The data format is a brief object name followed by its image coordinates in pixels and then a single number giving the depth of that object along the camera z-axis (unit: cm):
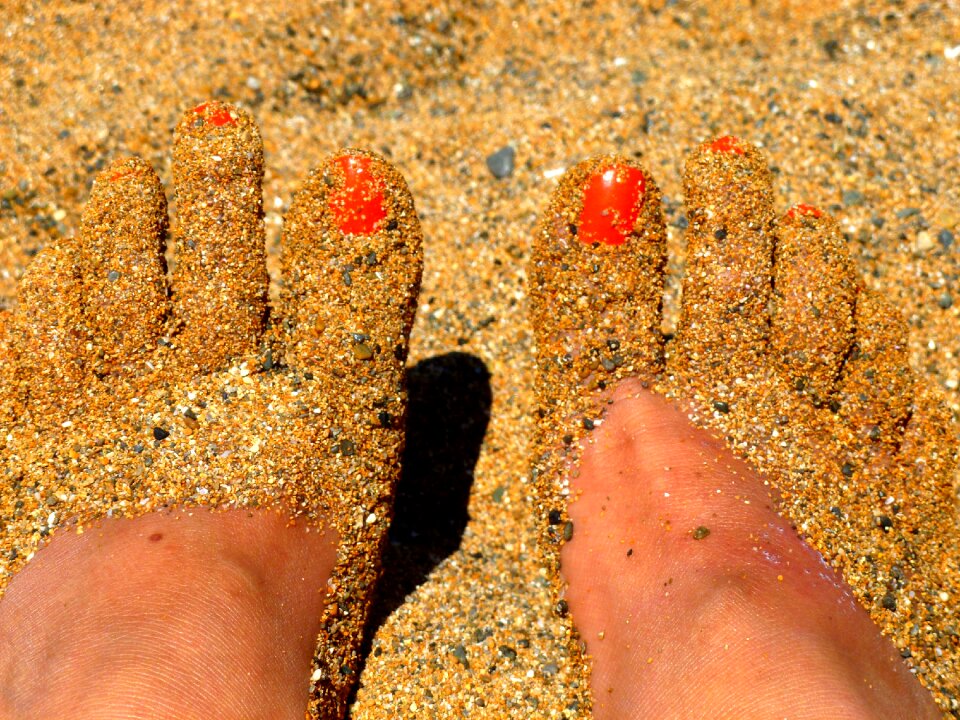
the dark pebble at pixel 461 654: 23
